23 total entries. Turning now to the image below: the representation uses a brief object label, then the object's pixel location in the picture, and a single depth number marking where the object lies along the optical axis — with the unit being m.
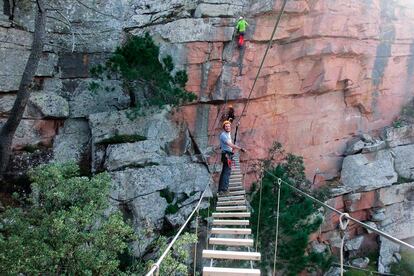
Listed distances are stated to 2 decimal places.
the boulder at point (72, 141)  11.66
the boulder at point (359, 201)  13.91
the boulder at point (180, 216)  10.39
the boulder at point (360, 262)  13.16
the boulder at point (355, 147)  14.37
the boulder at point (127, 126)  11.30
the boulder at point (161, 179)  10.39
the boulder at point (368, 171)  13.93
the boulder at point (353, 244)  13.73
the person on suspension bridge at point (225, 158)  7.23
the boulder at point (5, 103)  11.29
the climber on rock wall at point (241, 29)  12.30
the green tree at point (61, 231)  5.93
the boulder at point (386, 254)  13.34
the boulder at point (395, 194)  14.13
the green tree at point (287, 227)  10.34
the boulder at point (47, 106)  11.62
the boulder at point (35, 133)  11.32
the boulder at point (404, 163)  14.62
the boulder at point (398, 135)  14.77
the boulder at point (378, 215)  14.01
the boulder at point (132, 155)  10.74
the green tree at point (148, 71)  10.79
